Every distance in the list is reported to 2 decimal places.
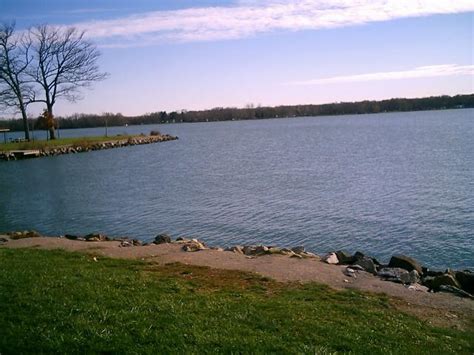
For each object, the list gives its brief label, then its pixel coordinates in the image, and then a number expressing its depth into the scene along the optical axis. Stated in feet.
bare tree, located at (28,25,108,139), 215.10
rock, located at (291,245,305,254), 48.29
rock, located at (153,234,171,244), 54.10
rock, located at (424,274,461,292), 38.06
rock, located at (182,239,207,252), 46.80
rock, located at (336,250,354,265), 45.80
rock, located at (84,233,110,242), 55.69
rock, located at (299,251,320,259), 45.77
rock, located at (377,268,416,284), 38.40
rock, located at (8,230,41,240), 55.31
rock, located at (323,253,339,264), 43.87
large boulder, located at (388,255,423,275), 43.52
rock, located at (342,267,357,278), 38.17
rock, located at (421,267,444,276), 43.60
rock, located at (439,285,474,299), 35.09
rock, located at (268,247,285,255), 46.01
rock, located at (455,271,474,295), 39.41
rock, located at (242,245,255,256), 47.83
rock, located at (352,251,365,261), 45.61
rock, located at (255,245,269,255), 46.39
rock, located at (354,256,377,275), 41.42
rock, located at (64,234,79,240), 57.26
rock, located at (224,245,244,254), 48.32
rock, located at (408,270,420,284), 39.33
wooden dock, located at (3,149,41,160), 180.63
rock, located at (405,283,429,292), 35.63
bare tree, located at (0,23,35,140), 202.39
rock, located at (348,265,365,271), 40.47
